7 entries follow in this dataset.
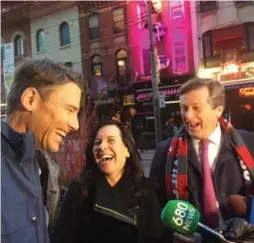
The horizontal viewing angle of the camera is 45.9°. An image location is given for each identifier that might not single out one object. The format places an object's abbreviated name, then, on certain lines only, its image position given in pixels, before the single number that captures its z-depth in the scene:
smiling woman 1.75
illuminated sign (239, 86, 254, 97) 12.76
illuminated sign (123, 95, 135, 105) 16.06
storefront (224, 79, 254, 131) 12.83
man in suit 1.82
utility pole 11.35
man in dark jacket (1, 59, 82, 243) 0.98
